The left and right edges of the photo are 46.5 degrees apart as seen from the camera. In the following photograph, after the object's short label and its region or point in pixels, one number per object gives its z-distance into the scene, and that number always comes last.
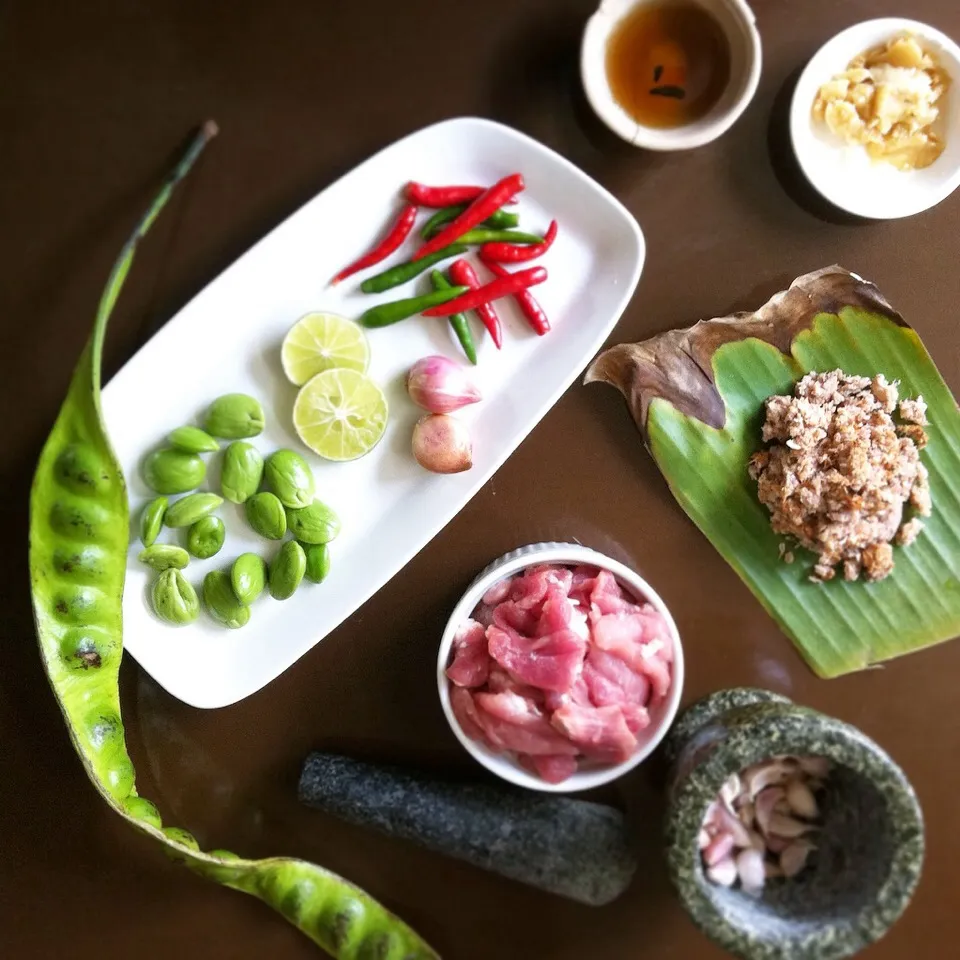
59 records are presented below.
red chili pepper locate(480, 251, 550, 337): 0.48
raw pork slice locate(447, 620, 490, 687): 0.46
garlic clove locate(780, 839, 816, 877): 0.47
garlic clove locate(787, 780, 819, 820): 0.47
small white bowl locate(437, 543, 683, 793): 0.45
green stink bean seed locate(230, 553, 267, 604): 0.48
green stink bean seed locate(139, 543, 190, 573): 0.47
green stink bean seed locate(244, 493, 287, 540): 0.48
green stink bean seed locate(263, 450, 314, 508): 0.48
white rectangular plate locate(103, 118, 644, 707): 0.48
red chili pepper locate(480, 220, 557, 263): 0.48
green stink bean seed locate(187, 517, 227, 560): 0.48
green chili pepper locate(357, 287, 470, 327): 0.48
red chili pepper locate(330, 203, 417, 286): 0.48
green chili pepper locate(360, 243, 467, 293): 0.48
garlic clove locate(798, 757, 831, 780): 0.46
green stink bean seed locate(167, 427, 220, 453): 0.47
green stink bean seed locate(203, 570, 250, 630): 0.48
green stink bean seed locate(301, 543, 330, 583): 0.49
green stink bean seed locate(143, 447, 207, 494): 0.47
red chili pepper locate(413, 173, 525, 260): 0.48
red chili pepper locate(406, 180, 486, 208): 0.48
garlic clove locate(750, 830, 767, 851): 0.47
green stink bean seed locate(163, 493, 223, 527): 0.47
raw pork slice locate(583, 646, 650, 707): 0.45
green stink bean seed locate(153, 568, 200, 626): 0.48
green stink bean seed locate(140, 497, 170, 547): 0.47
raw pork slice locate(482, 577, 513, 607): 0.47
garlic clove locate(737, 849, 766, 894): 0.46
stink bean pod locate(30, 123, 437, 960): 0.45
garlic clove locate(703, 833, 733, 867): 0.46
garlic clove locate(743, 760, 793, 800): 0.47
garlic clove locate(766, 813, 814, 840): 0.47
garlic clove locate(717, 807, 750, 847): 0.46
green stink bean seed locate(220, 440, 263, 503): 0.47
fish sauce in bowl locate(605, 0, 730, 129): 0.47
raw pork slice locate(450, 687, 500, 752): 0.45
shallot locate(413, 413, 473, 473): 0.48
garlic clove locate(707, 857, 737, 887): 0.45
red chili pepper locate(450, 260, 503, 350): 0.48
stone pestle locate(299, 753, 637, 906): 0.46
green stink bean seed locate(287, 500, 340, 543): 0.48
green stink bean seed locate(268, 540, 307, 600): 0.48
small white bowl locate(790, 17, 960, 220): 0.47
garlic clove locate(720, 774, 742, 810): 0.47
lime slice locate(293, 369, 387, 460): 0.47
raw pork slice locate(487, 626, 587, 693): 0.44
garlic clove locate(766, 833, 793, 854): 0.47
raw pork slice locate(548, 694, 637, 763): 0.44
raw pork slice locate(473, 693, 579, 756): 0.45
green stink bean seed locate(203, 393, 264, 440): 0.47
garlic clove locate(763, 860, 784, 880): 0.47
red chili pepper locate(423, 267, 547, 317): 0.48
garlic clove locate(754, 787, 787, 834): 0.47
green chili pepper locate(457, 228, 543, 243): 0.48
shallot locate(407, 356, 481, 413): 0.48
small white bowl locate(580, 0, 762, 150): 0.46
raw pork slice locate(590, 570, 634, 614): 0.46
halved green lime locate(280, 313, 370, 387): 0.48
